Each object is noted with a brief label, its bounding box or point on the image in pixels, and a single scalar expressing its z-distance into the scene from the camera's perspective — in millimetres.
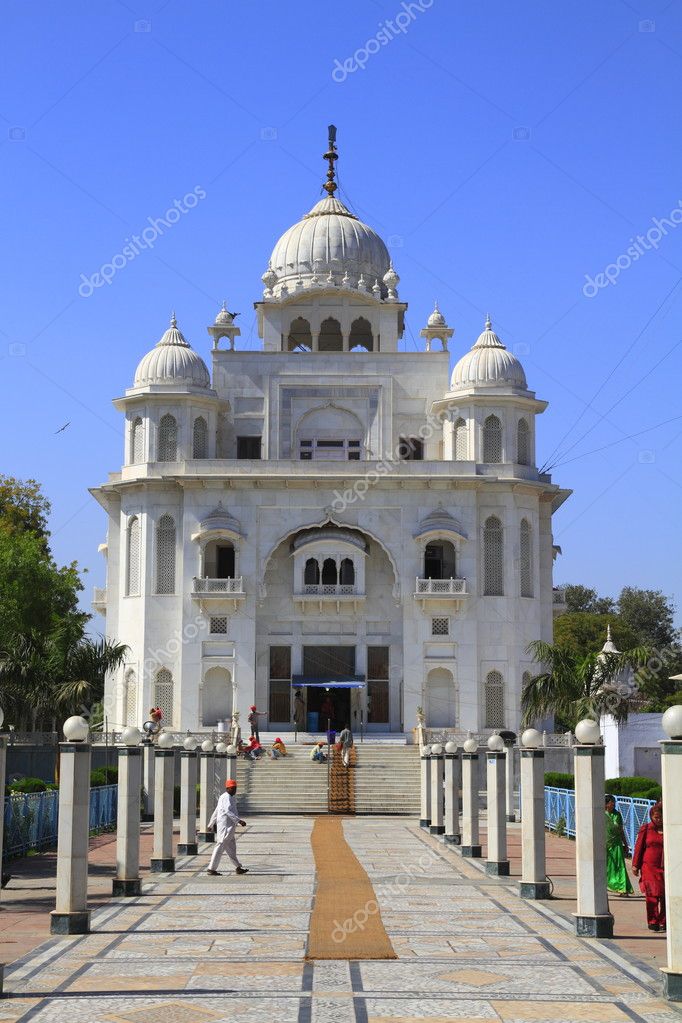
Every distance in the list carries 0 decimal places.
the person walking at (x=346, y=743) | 40684
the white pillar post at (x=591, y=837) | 14258
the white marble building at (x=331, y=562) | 47844
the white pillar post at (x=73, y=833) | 14227
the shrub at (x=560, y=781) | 34625
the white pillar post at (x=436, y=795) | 29453
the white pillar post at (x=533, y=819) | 17406
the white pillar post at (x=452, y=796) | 26344
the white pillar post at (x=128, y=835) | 17500
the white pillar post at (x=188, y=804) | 24406
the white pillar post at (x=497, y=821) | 20141
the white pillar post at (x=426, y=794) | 31375
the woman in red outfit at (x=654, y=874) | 14578
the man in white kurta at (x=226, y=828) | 20330
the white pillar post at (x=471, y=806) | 23500
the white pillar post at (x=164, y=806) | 20938
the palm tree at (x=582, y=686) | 34000
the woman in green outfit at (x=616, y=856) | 18469
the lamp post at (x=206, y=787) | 28203
